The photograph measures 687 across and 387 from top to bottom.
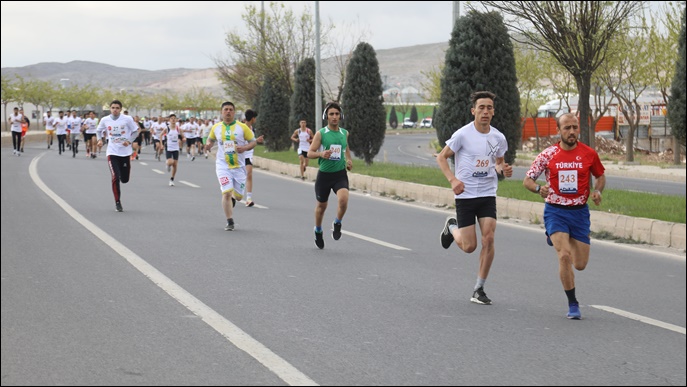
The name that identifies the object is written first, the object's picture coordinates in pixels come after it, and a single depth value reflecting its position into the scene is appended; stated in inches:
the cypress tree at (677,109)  2860.5
